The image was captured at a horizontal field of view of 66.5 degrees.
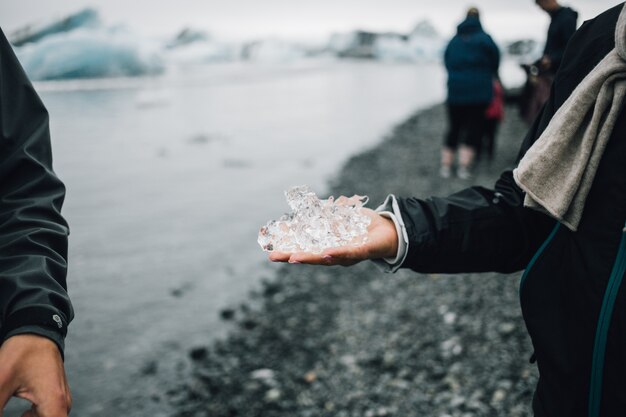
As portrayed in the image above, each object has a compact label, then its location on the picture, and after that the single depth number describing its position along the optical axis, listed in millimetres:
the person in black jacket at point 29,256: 1506
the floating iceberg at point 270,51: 87438
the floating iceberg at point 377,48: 126312
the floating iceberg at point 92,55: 20531
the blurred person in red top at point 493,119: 10141
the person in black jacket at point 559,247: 1471
